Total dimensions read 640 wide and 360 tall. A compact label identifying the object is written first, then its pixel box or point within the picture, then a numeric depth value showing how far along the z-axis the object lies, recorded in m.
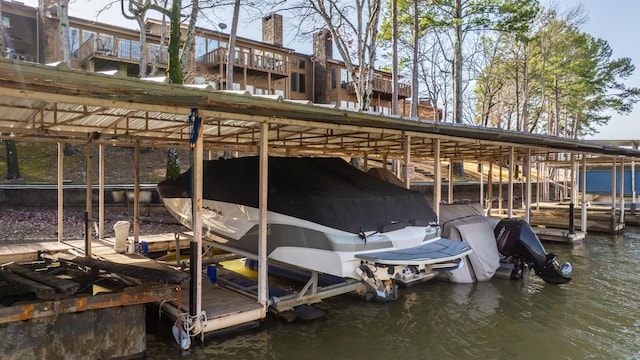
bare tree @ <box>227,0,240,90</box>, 14.94
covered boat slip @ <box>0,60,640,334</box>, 3.63
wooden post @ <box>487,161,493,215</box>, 14.88
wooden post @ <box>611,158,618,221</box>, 14.78
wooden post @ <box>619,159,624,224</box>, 15.53
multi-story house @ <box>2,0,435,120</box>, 20.55
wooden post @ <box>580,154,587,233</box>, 13.43
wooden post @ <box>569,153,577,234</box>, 12.61
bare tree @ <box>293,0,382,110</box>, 15.84
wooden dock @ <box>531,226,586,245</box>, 12.52
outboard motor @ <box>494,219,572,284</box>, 7.63
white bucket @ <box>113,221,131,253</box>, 7.62
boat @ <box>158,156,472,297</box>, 5.07
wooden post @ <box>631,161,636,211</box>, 17.88
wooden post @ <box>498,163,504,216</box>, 15.94
